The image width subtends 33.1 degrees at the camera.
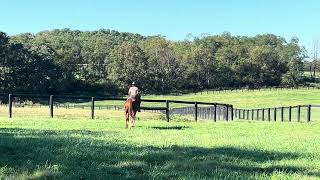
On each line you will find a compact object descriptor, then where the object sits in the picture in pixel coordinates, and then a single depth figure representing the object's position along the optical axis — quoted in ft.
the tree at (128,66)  488.44
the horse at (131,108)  65.36
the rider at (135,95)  65.71
